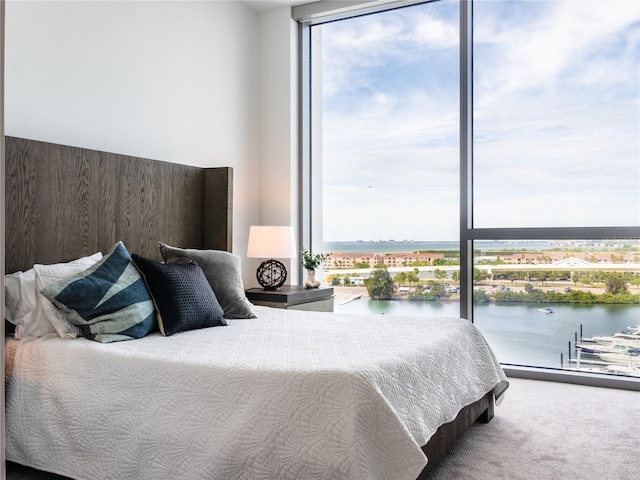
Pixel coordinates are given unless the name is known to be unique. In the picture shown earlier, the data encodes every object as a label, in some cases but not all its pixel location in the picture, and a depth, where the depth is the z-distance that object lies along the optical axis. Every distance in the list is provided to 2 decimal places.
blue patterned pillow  2.43
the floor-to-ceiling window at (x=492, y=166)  3.83
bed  1.76
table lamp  4.05
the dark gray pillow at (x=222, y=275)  3.13
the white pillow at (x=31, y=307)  2.46
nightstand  3.78
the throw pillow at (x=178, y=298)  2.64
